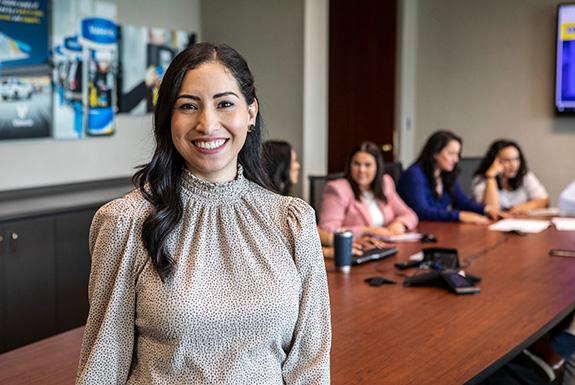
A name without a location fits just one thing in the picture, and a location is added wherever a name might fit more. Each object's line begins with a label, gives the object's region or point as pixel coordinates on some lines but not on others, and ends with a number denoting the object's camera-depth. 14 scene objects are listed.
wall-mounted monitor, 6.67
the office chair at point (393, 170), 5.88
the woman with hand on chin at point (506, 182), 5.82
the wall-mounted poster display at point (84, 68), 4.91
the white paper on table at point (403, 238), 4.41
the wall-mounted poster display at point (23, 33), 4.54
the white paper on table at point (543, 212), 5.52
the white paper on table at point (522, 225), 4.86
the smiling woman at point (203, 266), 1.63
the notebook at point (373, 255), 3.79
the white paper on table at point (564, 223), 4.96
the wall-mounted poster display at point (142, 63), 5.43
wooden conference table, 2.40
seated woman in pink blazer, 4.78
